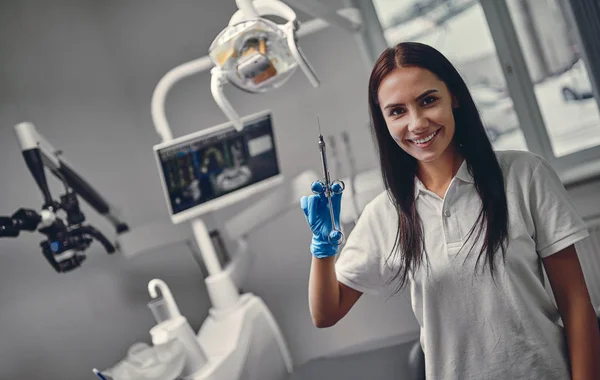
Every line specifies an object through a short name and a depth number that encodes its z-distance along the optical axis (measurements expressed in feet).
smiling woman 3.66
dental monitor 5.95
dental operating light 4.96
